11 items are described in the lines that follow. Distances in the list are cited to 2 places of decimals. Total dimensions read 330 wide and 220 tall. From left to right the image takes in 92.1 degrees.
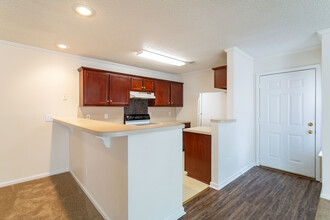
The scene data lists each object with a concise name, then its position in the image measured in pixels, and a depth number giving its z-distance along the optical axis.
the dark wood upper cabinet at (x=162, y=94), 4.48
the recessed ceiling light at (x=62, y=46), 2.77
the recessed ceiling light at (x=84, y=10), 1.71
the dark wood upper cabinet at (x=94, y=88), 3.18
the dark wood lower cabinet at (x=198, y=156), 2.66
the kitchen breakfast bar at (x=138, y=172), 1.43
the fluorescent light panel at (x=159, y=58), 3.09
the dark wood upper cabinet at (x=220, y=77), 3.17
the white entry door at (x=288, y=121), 2.88
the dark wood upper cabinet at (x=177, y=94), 4.88
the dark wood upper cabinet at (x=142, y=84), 3.95
